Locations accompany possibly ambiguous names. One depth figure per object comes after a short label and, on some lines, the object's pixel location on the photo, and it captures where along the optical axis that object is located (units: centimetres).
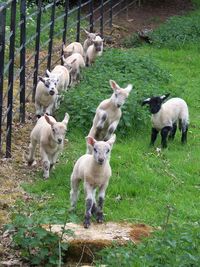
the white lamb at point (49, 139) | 878
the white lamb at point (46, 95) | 1110
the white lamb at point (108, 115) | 981
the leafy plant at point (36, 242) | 629
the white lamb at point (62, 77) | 1209
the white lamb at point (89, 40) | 1613
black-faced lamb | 1041
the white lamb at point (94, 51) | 1548
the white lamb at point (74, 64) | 1358
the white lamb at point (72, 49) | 1461
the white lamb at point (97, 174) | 720
